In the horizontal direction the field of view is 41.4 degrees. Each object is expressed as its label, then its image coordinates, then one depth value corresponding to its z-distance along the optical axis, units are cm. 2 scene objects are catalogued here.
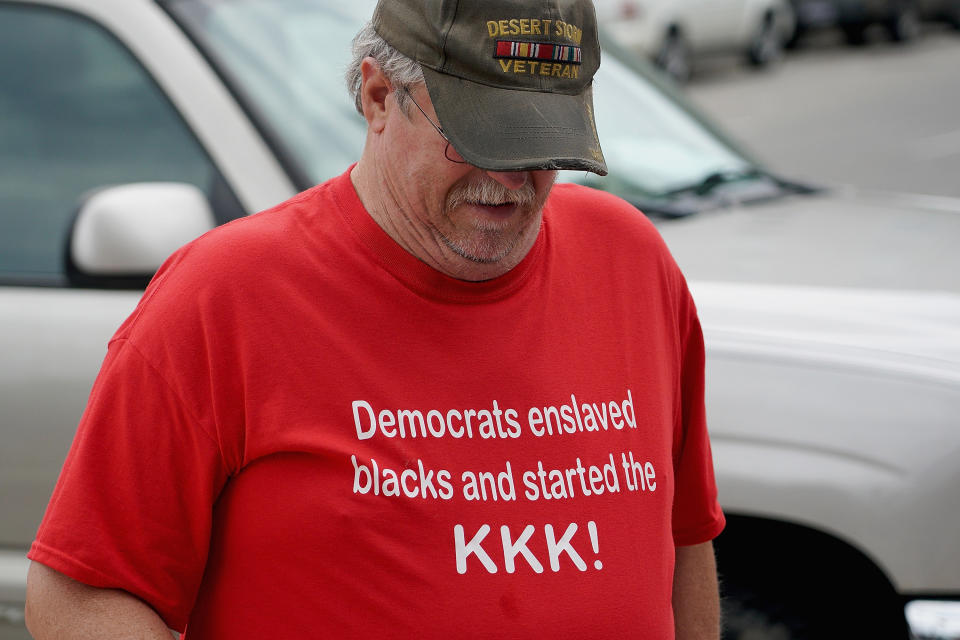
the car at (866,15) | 1862
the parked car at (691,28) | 1548
